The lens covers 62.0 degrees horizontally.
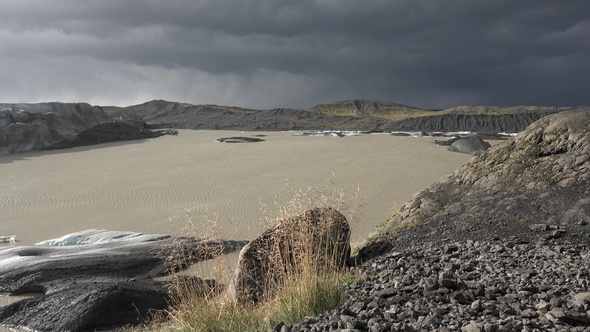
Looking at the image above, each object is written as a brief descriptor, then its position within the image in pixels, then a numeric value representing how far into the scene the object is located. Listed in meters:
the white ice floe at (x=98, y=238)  12.68
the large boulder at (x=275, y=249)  6.36
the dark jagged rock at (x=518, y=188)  7.83
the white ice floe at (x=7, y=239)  13.48
